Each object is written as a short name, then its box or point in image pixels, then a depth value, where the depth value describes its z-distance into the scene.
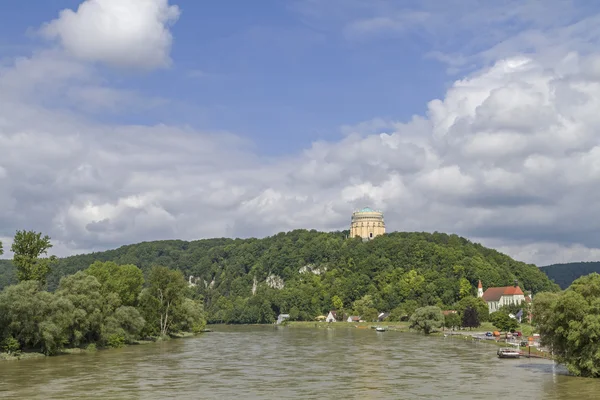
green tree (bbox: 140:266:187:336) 114.44
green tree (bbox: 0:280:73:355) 72.44
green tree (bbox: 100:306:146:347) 93.25
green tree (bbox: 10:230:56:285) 87.56
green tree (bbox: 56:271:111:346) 83.50
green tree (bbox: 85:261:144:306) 103.31
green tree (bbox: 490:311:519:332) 125.12
